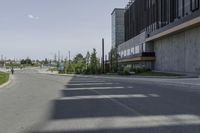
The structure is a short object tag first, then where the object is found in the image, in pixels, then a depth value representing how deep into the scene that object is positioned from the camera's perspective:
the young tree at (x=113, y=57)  36.16
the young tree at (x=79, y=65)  37.34
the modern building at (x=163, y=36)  21.15
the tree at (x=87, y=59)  39.62
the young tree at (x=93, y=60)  34.51
